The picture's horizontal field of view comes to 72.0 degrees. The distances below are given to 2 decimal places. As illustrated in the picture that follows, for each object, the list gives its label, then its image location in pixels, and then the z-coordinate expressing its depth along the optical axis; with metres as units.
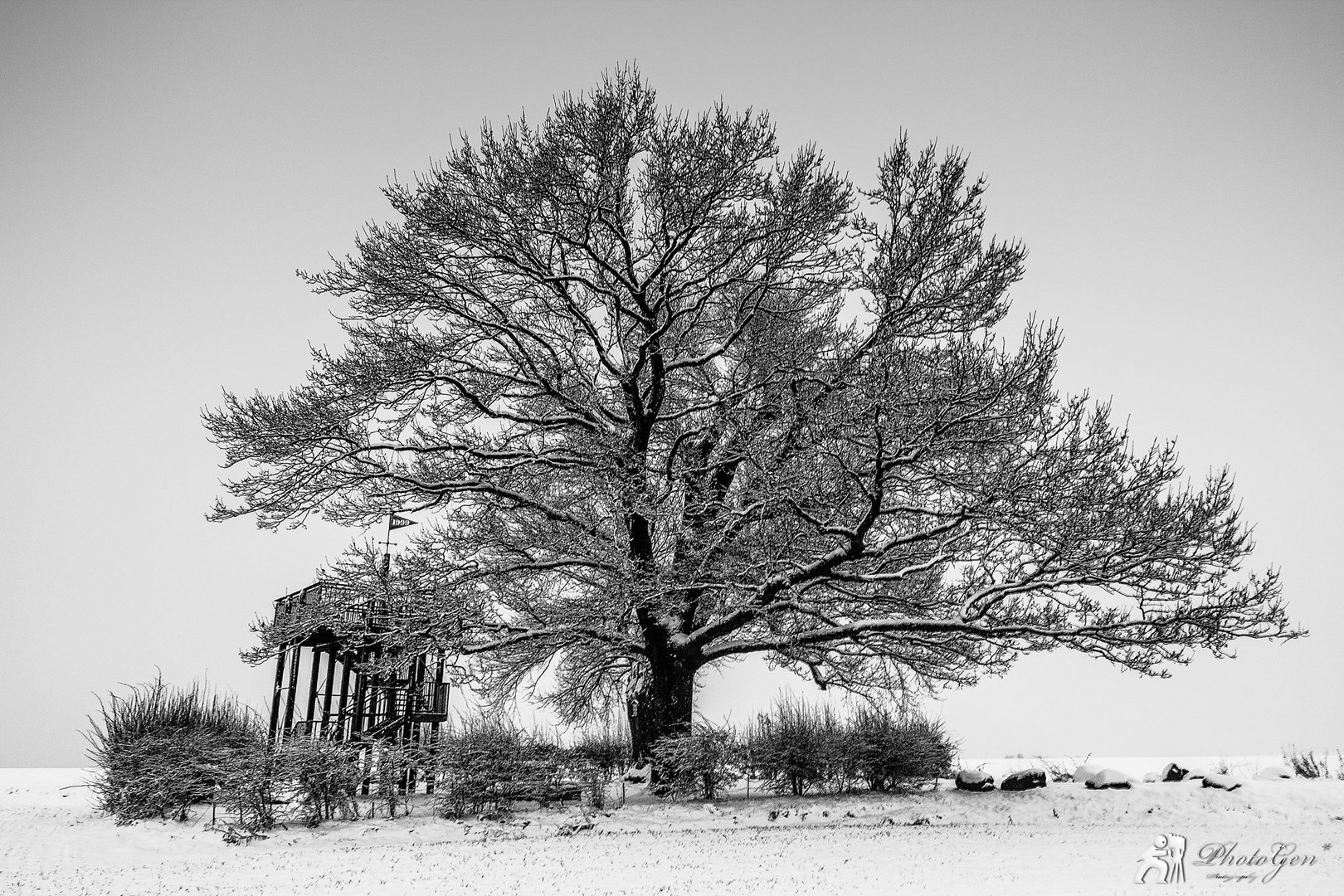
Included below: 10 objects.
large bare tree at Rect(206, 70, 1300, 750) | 11.65
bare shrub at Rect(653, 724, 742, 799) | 12.95
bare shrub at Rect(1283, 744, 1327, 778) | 16.56
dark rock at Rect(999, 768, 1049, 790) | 14.00
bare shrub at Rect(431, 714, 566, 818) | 12.45
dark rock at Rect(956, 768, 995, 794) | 14.18
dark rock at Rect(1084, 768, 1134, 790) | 13.97
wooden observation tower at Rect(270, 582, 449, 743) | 14.62
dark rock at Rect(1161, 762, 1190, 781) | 14.99
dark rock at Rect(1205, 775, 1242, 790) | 13.34
